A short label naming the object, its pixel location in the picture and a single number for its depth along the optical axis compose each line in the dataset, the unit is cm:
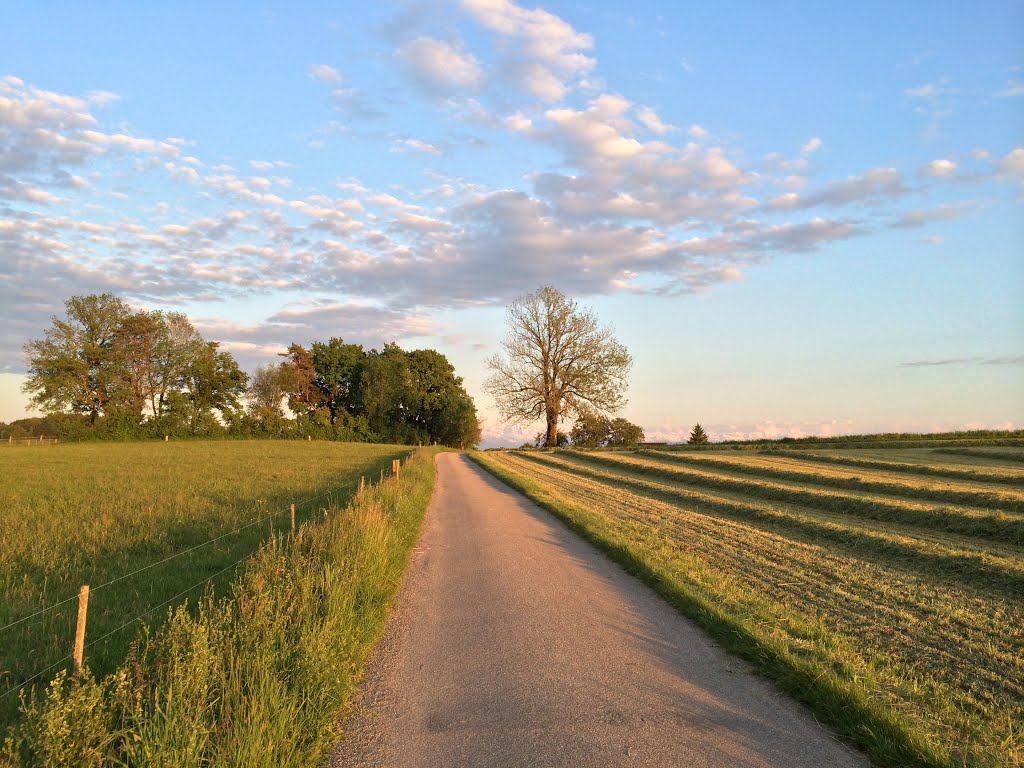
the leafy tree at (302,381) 8475
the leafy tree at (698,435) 7188
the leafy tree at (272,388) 8375
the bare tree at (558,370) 6072
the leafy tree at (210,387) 7269
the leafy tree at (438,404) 8506
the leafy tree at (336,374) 8894
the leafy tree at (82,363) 6462
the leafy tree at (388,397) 8331
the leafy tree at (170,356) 7138
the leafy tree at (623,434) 7925
